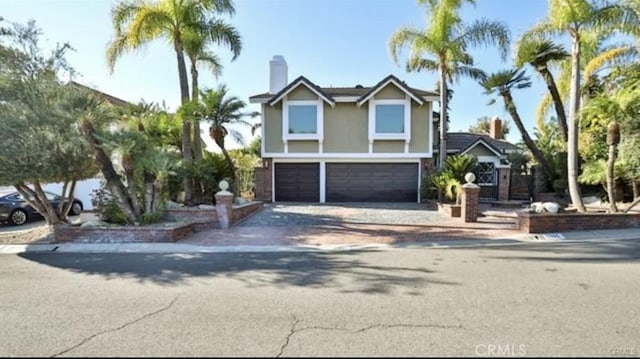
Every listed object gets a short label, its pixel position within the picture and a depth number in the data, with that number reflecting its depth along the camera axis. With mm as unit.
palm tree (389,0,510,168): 15758
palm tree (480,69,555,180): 17672
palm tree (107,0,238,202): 13516
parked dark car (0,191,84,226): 13383
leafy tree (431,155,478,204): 14598
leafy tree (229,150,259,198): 20823
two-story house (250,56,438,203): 17797
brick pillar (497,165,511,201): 18516
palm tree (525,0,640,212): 10875
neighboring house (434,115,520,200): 18609
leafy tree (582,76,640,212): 9992
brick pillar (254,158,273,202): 18250
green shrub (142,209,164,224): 10133
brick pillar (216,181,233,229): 11391
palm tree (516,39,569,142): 13927
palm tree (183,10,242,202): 14484
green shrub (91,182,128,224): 10227
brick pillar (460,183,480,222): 11859
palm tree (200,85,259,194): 14367
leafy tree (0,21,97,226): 9031
